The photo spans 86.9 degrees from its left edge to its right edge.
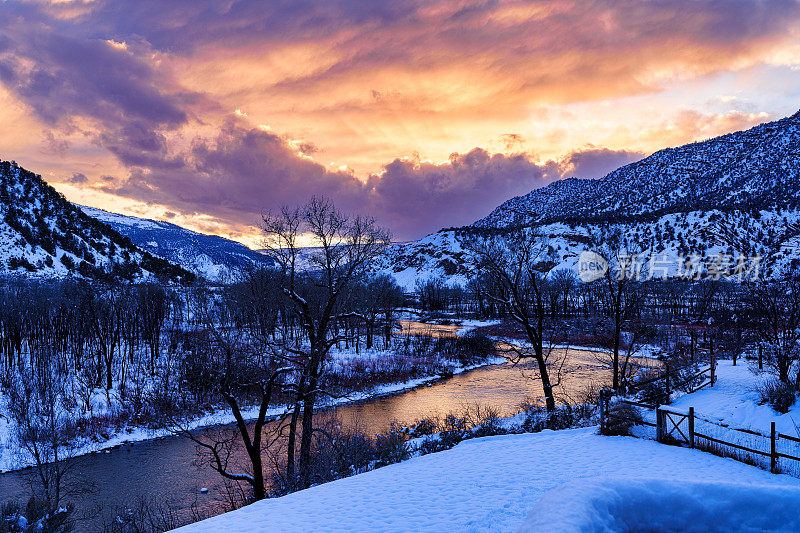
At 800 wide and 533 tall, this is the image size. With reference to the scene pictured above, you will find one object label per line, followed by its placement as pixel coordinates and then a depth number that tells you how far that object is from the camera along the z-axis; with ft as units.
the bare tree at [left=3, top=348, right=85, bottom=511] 66.18
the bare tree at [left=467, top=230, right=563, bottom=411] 74.50
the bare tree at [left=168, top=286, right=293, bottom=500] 51.96
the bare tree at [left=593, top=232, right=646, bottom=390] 81.61
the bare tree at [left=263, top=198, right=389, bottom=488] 63.72
